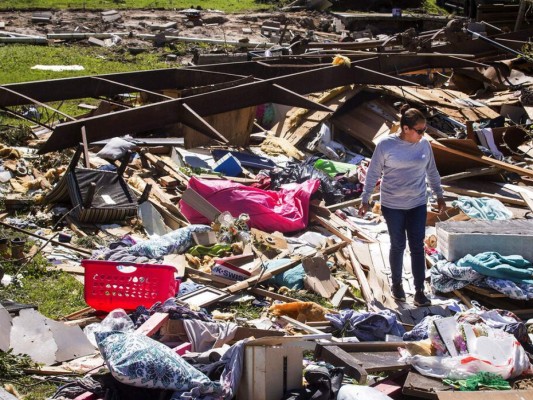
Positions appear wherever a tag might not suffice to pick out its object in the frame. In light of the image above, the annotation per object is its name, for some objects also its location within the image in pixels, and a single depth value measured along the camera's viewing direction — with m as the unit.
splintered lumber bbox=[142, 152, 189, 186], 11.58
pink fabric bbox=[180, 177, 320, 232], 10.29
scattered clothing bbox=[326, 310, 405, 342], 7.49
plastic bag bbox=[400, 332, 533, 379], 6.46
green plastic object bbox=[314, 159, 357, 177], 12.45
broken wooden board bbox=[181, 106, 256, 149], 13.12
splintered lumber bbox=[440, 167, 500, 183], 11.95
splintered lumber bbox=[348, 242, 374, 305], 8.54
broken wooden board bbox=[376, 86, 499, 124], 14.55
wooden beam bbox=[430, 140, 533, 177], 11.96
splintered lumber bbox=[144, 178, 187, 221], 10.45
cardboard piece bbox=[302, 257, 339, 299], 8.62
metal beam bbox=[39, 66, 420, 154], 10.66
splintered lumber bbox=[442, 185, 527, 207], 11.38
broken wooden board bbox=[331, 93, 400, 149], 13.84
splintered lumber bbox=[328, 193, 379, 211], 10.91
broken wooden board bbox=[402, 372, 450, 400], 6.14
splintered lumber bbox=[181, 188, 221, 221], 10.20
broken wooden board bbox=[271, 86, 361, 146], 13.98
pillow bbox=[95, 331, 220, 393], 5.68
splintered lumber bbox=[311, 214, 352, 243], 9.98
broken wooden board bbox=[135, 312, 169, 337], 6.60
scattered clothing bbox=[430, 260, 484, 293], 8.52
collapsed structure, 6.48
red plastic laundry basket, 7.55
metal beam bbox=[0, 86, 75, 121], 12.12
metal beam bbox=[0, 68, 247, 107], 12.64
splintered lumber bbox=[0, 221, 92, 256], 9.00
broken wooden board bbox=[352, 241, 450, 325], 8.28
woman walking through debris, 8.06
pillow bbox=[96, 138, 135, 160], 11.20
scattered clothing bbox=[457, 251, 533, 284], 8.42
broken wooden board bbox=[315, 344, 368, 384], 6.29
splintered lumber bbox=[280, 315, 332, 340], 7.05
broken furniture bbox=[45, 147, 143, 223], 9.99
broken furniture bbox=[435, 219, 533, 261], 8.72
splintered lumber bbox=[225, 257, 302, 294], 8.36
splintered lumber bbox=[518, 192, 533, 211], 10.87
